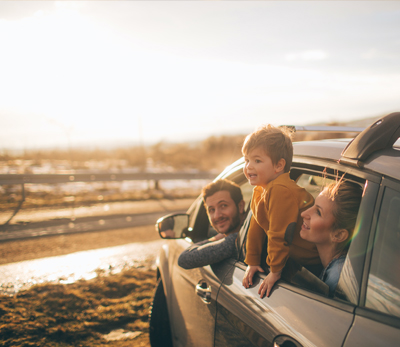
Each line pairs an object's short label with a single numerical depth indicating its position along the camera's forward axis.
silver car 1.24
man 2.42
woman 1.58
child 1.76
